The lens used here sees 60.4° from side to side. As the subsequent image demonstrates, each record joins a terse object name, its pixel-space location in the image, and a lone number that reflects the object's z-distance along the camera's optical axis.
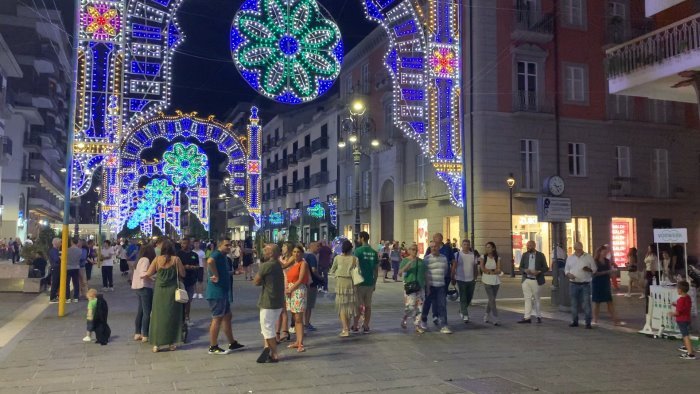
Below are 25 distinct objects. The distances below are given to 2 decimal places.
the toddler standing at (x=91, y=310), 9.20
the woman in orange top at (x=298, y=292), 8.71
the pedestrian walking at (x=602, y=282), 11.38
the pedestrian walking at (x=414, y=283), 10.36
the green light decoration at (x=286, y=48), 14.92
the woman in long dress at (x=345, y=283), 9.70
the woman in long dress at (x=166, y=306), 8.55
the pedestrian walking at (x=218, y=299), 8.43
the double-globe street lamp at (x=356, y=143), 18.30
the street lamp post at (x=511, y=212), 24.56
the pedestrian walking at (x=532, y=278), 11.55
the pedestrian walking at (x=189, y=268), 10.66
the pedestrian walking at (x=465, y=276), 11.47
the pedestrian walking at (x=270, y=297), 7.84
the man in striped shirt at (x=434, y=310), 10.65
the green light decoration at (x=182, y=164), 35.72
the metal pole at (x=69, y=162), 12.09
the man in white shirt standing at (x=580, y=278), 10.98
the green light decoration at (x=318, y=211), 43.50
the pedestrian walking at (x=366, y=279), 10.17
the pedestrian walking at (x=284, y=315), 9.41
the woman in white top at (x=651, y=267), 15.22
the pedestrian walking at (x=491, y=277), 11.49
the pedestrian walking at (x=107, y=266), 17.92
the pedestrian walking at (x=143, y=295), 9.31
